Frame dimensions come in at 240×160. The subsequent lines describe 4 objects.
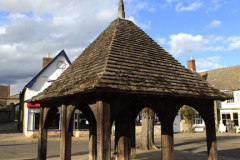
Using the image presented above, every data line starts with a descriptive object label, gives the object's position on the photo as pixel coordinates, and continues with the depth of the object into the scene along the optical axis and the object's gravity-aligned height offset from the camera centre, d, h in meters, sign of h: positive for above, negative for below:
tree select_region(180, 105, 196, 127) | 28.70 -1.19
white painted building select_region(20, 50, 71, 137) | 21.39 +1.93
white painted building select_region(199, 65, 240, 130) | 30.19 +1.59
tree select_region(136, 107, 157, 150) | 14.17 -1.78
